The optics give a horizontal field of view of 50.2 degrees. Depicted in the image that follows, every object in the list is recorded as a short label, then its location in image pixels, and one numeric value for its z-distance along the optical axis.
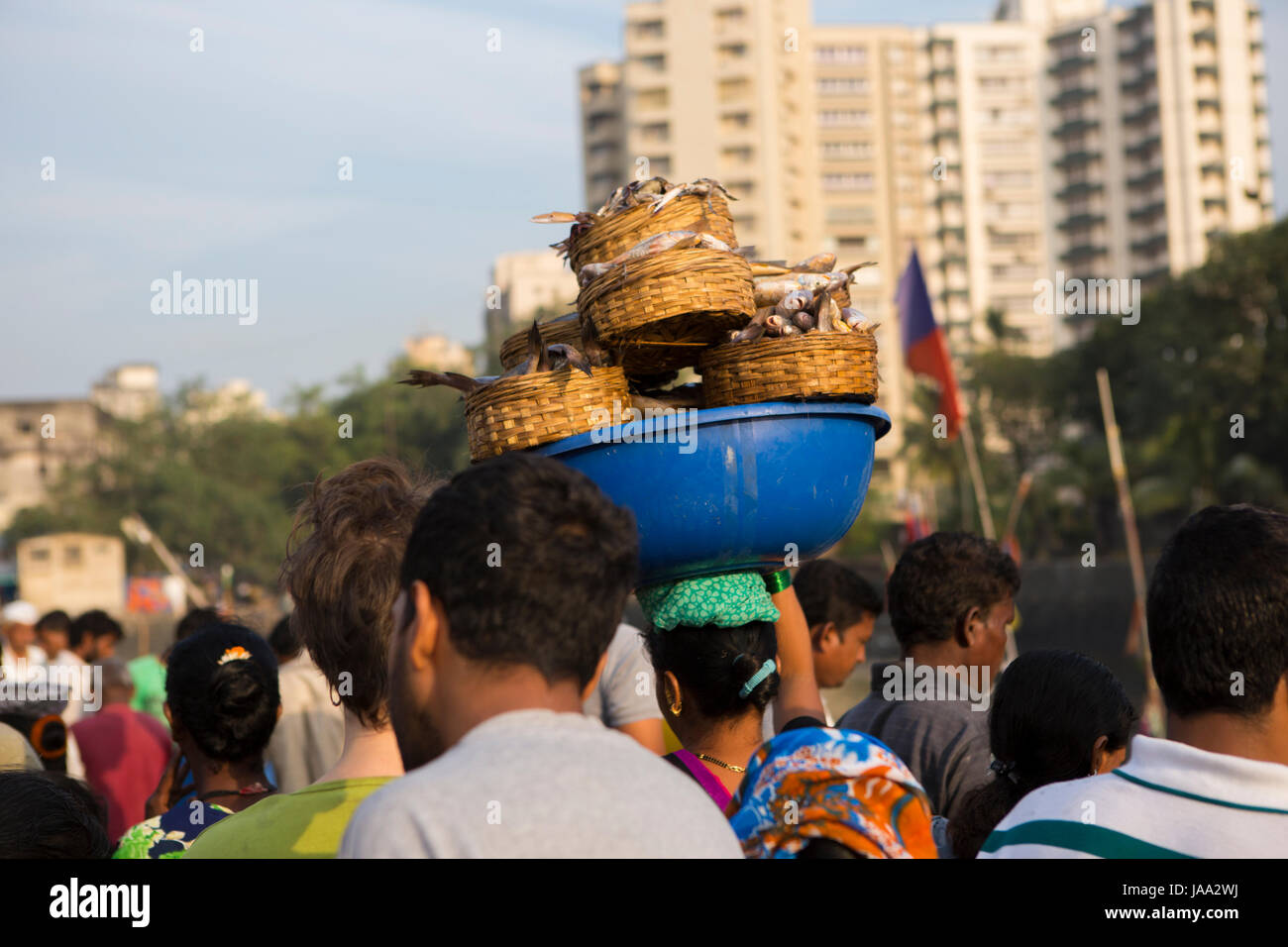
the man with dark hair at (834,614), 5.00
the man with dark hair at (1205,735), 2.01
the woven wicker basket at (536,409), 2.77
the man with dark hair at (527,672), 1.63
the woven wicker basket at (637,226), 2.99
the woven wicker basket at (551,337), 3.06
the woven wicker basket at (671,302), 2.78
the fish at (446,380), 2.94
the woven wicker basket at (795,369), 2.81
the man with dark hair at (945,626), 3.89
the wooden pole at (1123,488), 13.97
